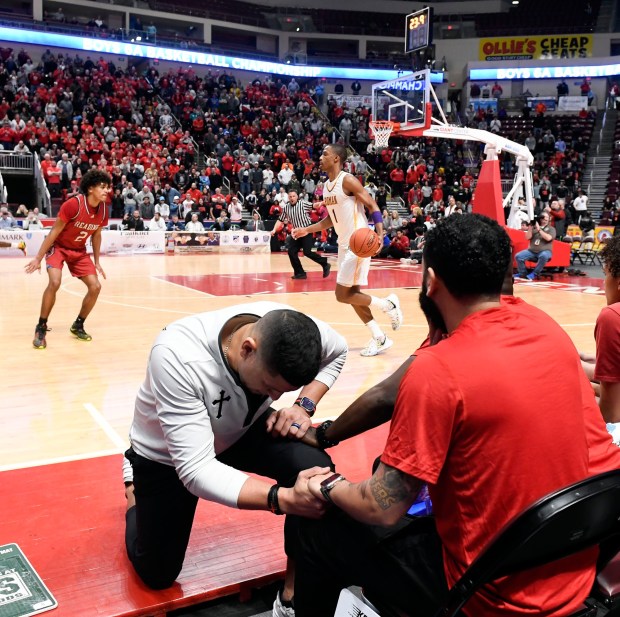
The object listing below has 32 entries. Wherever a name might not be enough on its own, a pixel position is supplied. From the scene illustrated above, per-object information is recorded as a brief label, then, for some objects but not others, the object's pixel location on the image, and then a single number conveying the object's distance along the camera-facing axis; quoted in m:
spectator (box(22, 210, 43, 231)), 16.56
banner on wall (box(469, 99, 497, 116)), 33.34
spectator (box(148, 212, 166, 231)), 18.17
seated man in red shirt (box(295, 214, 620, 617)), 1.55
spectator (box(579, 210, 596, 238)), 17.62
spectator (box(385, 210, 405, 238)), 18.69
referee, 12.48
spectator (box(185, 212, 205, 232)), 18.25
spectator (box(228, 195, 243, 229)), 19.94
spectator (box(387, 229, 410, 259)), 17.38
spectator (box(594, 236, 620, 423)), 2.67
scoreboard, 21.91
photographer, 13.20
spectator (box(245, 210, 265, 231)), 19.95
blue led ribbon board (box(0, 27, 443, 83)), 28.14
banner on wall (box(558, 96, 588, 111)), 32.75
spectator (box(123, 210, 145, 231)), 17.78
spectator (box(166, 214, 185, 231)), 19.03
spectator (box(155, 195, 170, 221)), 19.44
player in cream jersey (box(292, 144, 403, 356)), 6.51
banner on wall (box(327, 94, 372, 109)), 34.22
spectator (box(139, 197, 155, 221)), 18.91
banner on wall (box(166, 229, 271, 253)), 17.86
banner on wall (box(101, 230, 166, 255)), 16.91
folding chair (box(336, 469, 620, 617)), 1.43
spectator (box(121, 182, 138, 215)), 18.86
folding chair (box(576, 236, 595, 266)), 16.20
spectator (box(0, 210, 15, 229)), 16.14
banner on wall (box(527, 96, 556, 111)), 33.44
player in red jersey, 6.55
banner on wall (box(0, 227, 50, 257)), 15.66
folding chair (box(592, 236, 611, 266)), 16.41
